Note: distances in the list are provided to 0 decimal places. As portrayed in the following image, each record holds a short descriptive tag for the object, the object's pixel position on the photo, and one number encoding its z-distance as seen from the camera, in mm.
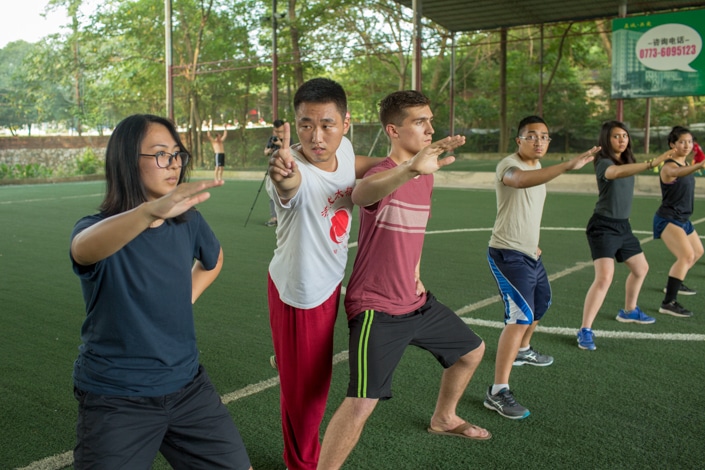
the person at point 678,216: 6566
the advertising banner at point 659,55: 17719
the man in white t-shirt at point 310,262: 3139
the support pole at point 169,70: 26617
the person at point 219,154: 23089
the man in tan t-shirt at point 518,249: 4289
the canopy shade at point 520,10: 20609
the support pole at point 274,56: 24859
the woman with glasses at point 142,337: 2268
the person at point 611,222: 5547
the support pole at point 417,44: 19844
